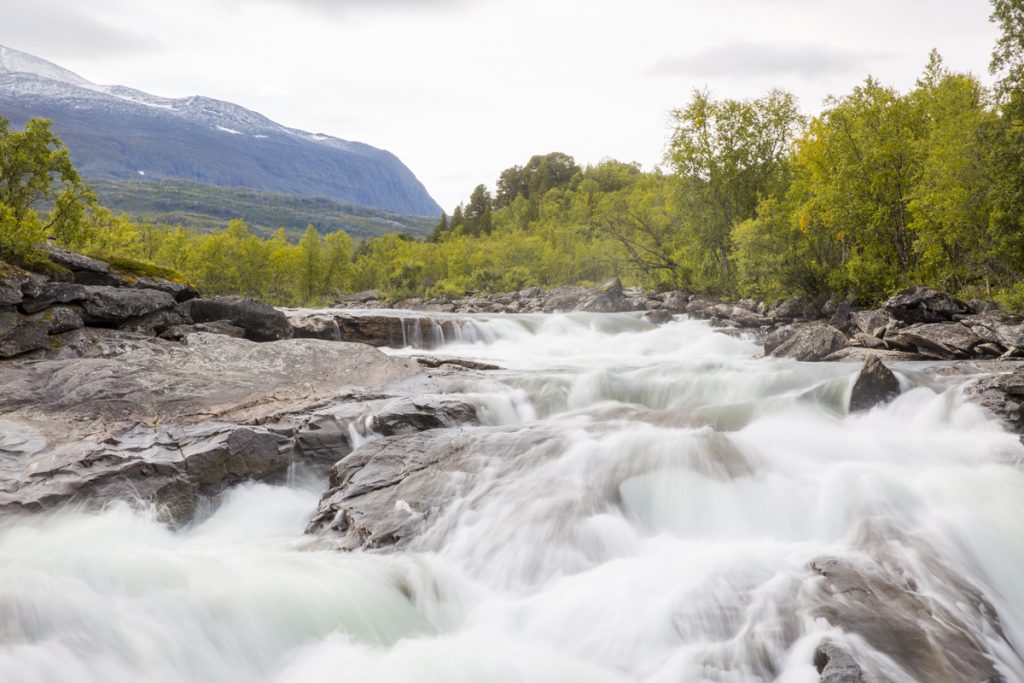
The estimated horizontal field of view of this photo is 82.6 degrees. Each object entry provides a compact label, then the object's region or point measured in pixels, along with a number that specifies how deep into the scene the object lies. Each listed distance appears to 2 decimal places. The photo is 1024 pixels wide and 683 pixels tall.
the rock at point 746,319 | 27.55
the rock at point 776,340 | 19.61
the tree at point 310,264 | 67.38
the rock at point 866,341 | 18.50
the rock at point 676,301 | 34.09
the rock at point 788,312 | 27.36
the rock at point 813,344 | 18.03
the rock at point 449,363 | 16.31
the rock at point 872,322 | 19.17
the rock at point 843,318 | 22.50
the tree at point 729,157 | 34.28
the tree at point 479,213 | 106.62
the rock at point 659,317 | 31.02
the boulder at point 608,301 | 35.69
